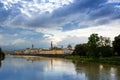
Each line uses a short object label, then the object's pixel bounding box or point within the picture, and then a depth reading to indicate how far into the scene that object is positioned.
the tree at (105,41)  34.89
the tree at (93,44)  32.70
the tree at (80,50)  46.19
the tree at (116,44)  32.50
